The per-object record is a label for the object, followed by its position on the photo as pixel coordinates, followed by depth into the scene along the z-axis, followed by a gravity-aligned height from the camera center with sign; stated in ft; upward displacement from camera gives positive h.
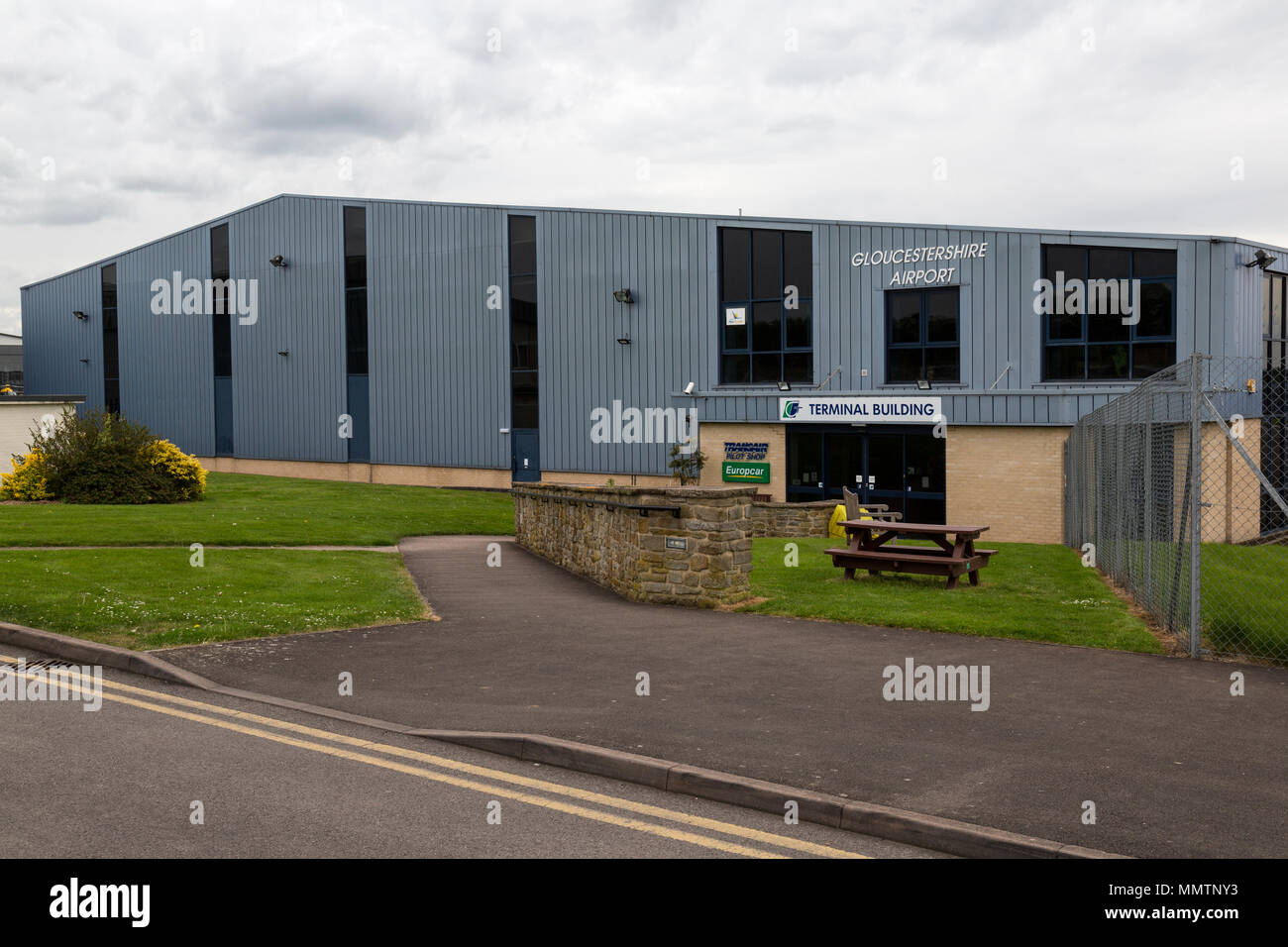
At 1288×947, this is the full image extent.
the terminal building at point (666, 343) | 89.45 +9.14
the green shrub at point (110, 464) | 83.35 -1.46
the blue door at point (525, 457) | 119.34 -1.75
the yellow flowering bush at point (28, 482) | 82.89 -2.73
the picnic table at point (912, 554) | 46.29 -4.99
